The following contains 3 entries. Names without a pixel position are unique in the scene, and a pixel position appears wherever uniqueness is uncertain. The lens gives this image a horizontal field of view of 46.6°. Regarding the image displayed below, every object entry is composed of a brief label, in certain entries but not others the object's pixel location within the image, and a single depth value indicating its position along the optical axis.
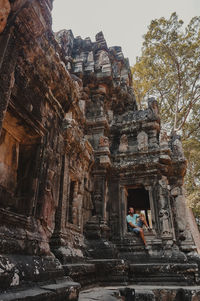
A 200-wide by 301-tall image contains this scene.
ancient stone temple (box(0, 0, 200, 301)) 2.64
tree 12.91
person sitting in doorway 6.83
